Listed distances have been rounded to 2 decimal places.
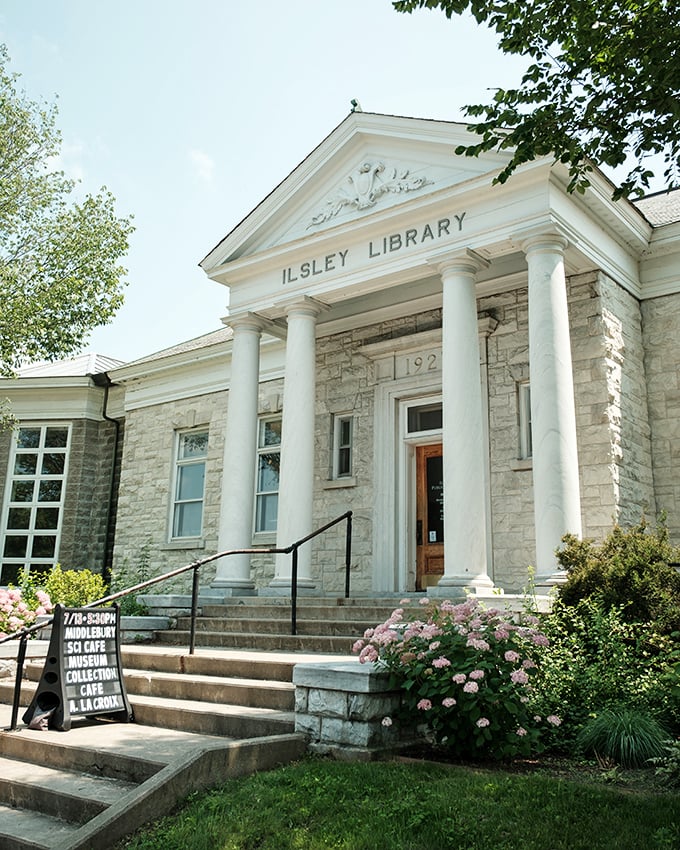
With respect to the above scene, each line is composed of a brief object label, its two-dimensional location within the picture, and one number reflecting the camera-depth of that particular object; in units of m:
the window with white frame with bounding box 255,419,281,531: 15.05
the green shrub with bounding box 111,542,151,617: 15.63
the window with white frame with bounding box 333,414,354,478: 13.80
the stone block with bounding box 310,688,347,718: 5.64
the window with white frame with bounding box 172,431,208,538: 16.53
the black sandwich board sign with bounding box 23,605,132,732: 6.51
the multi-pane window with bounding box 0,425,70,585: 18.81
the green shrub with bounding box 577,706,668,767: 5.27
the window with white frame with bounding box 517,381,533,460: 11.40
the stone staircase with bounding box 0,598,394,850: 4.75
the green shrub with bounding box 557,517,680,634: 7.03
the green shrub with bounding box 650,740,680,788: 4.74
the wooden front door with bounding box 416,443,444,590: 12.52
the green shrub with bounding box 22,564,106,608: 12.00
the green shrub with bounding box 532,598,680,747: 5.91
